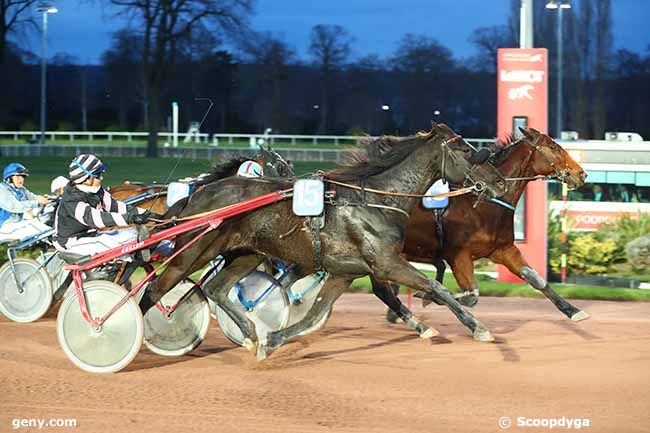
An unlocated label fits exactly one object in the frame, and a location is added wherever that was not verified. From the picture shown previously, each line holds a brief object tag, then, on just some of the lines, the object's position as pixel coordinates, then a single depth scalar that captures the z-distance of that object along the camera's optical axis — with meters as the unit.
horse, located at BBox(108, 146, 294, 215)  15.38
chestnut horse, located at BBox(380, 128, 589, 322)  15.35
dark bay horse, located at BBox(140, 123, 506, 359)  12.97
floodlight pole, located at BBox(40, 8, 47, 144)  60.52
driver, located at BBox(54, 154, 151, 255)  12.67
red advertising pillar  20.56
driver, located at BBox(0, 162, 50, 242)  16.48
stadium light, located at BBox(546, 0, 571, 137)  51.11
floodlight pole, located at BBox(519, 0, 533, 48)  21.60
